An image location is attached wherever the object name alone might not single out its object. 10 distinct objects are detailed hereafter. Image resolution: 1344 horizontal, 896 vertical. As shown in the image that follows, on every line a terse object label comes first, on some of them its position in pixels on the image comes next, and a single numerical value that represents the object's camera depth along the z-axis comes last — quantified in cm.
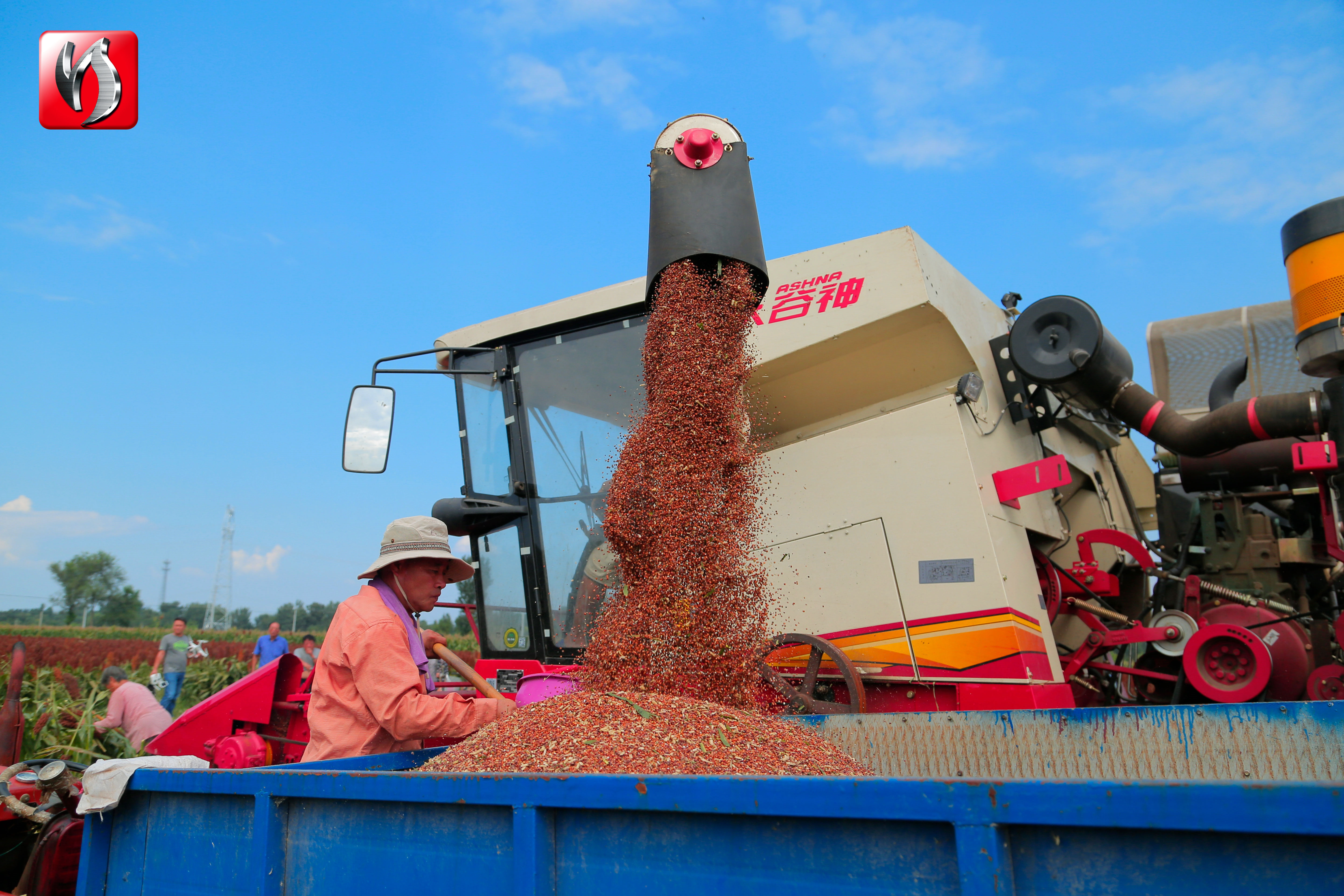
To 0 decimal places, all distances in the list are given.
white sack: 227
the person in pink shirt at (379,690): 265
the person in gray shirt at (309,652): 1098
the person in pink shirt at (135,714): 661
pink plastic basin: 324
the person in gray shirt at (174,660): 1133
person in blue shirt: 1148
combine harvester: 224
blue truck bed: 123
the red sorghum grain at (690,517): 295
